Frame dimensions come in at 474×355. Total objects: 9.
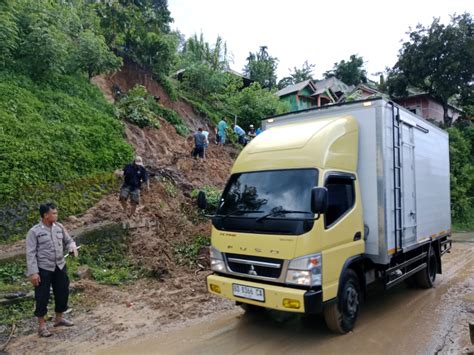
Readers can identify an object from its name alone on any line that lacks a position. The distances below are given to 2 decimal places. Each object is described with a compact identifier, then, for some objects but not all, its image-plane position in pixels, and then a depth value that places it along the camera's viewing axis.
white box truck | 4.46
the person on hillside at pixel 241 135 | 19.20
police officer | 5.07
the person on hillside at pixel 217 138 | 18.74
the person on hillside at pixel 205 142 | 15.16
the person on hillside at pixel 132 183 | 9.51
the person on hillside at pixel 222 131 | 18.27
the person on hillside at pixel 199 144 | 14.68
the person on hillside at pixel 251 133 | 20.45
